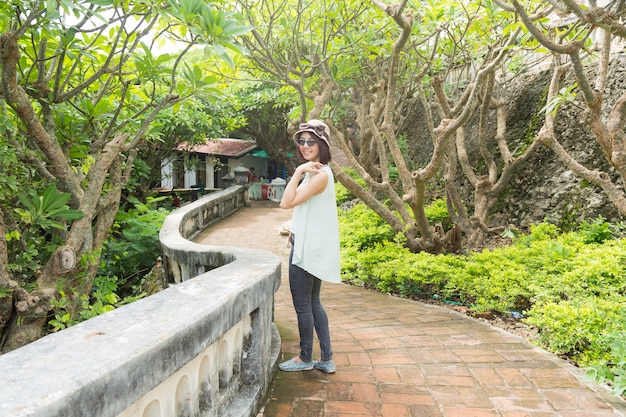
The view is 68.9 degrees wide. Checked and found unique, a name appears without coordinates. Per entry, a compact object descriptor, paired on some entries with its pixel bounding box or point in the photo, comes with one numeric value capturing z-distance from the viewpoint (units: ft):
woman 9.57
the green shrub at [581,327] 10.85
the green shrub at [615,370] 8.61
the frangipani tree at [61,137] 9.11
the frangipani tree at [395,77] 20.38
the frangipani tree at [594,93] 11.23
